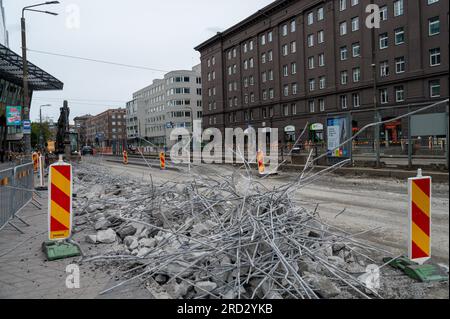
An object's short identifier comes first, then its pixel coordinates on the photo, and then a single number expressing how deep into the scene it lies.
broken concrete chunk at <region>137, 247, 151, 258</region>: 4.73
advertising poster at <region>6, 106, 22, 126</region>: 38.69
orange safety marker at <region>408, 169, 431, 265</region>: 3.09
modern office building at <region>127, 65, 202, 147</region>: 97.62
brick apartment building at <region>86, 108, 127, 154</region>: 156.00
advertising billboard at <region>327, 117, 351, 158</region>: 16.39
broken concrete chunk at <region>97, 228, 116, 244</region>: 5.96
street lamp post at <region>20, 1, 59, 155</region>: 18.56
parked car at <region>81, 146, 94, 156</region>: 68.17
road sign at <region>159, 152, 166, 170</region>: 22.23
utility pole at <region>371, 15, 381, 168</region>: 13.86
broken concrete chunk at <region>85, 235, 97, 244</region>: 5.97
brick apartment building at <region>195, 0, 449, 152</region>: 33.91
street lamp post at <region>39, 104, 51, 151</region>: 63.40
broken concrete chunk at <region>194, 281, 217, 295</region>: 3.70
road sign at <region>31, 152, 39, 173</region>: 17.72
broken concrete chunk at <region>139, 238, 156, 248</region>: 5.24
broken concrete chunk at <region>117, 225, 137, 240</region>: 6.05
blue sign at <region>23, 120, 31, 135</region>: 19.82
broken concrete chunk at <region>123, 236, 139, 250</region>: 5.30
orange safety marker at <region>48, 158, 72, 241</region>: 5.29
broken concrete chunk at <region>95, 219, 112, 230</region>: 6.75
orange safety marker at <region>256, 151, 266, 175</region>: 15.28
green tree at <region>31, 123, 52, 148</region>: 100.54
